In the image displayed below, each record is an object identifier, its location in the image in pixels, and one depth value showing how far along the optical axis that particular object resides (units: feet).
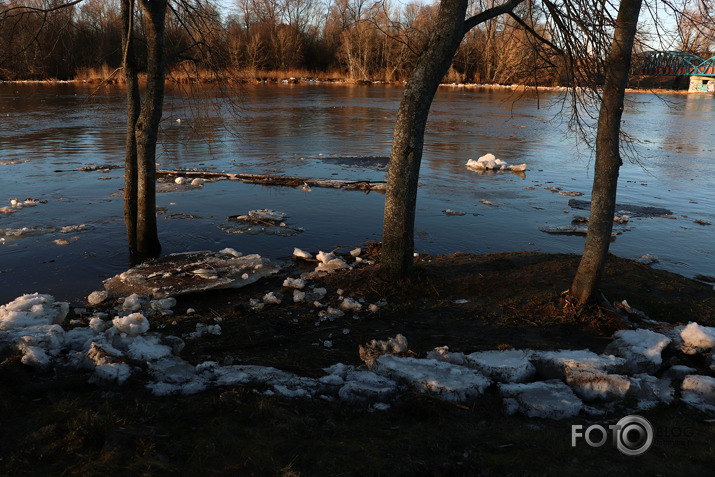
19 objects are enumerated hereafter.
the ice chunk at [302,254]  26.99
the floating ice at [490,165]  53.04
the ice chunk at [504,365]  13.46
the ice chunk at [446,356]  14.40
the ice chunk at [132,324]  16.14
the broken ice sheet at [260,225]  31.89
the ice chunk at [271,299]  20.31
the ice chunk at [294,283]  21.84
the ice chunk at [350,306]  19.25
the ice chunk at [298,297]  20.39
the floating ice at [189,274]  21.91
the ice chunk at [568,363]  13.61
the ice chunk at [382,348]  14.91
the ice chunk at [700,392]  12.30
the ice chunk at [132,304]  19.79
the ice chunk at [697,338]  15.39
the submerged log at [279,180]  43.52
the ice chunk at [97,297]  20.93
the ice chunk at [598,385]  12.67
